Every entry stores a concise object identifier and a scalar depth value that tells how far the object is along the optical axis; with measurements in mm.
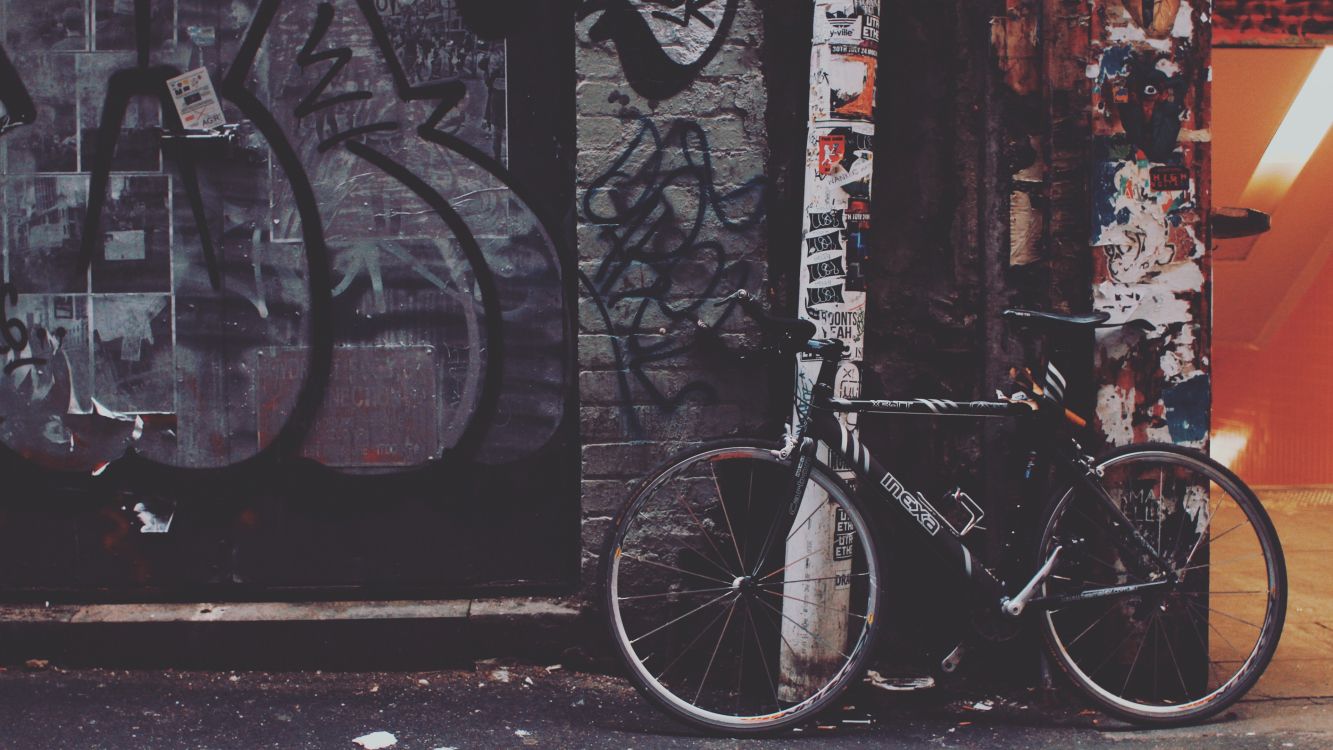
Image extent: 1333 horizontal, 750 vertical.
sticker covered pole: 3359
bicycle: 3201
